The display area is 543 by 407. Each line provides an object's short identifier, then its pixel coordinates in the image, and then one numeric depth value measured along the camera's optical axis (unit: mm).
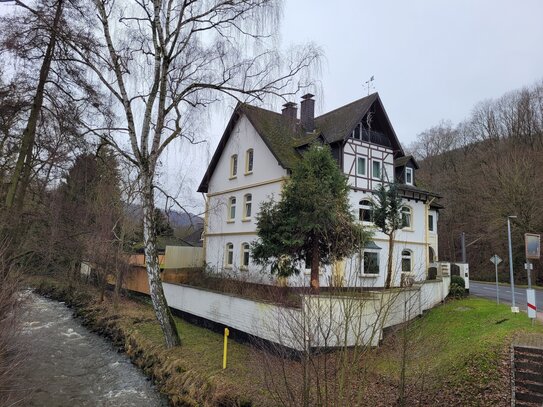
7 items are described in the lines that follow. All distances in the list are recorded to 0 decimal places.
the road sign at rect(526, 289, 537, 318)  13328
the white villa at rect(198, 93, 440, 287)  22375
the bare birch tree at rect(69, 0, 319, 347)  11680
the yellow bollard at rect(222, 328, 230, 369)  11050
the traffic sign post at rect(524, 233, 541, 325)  13562
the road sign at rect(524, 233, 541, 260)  14242
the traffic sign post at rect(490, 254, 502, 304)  19783
